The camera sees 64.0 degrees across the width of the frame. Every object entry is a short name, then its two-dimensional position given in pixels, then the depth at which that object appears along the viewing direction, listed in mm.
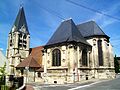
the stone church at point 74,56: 15650
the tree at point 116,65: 31698
